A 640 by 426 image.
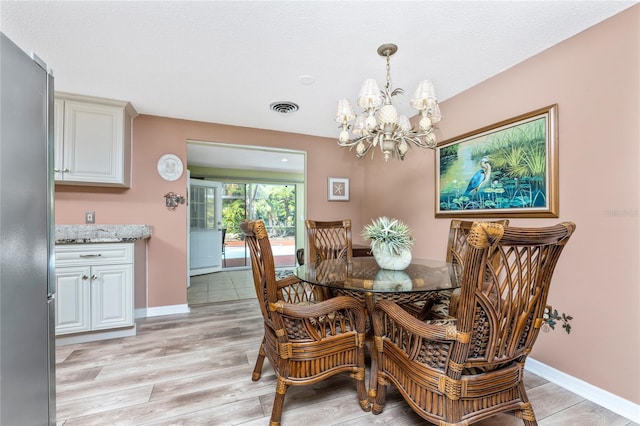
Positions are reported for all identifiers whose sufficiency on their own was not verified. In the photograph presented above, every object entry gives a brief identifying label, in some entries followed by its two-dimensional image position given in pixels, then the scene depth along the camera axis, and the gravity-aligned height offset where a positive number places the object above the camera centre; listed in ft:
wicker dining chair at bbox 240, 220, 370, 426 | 4.62 -2.16
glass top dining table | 4.64 -1.27
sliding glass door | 21.02 -0.04
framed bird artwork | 6.28 +1.22
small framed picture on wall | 13.16 +1.22
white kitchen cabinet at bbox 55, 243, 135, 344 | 7.79 -2.33
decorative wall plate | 10.48 +1.80
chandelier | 5.50 +2.06
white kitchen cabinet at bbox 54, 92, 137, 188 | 8.44 +2.33
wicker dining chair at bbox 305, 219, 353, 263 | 8.77 -0.90
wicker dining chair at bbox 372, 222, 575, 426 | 3.07 -1.65
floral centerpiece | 5.98 -0.64
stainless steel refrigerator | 2.58 -0.30
